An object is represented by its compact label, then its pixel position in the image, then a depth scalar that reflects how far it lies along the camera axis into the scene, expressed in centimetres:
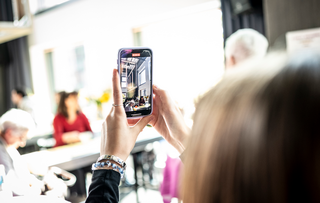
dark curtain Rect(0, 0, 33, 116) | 583
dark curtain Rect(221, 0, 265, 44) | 293
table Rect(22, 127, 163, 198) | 217
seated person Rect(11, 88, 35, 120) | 473
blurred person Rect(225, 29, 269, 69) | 200
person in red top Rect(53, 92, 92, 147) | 336
